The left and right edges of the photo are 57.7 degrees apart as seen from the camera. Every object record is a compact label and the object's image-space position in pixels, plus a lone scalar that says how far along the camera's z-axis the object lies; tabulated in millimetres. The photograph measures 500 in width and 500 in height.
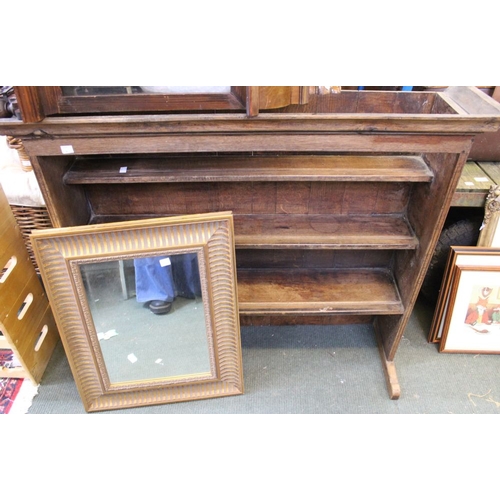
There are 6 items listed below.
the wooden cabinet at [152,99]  1237
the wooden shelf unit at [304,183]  1321
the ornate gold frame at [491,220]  1822
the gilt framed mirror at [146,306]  1462
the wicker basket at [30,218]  2025
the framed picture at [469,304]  1901
